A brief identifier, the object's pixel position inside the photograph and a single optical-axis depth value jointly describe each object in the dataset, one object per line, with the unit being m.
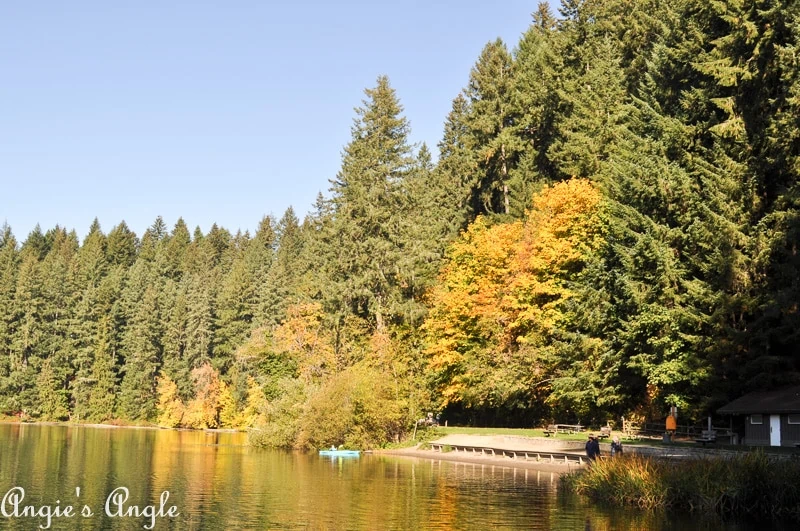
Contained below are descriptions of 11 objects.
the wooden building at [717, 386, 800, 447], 40.00
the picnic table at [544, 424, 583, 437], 57.41
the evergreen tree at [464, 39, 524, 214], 81.81
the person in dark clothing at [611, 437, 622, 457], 37.09
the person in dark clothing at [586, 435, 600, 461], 37.28
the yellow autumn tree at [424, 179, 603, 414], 59.94
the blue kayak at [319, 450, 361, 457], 56.28
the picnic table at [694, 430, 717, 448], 44.12
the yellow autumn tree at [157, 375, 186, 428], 111.44
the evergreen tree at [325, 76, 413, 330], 67.38
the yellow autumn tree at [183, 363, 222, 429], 107.06
